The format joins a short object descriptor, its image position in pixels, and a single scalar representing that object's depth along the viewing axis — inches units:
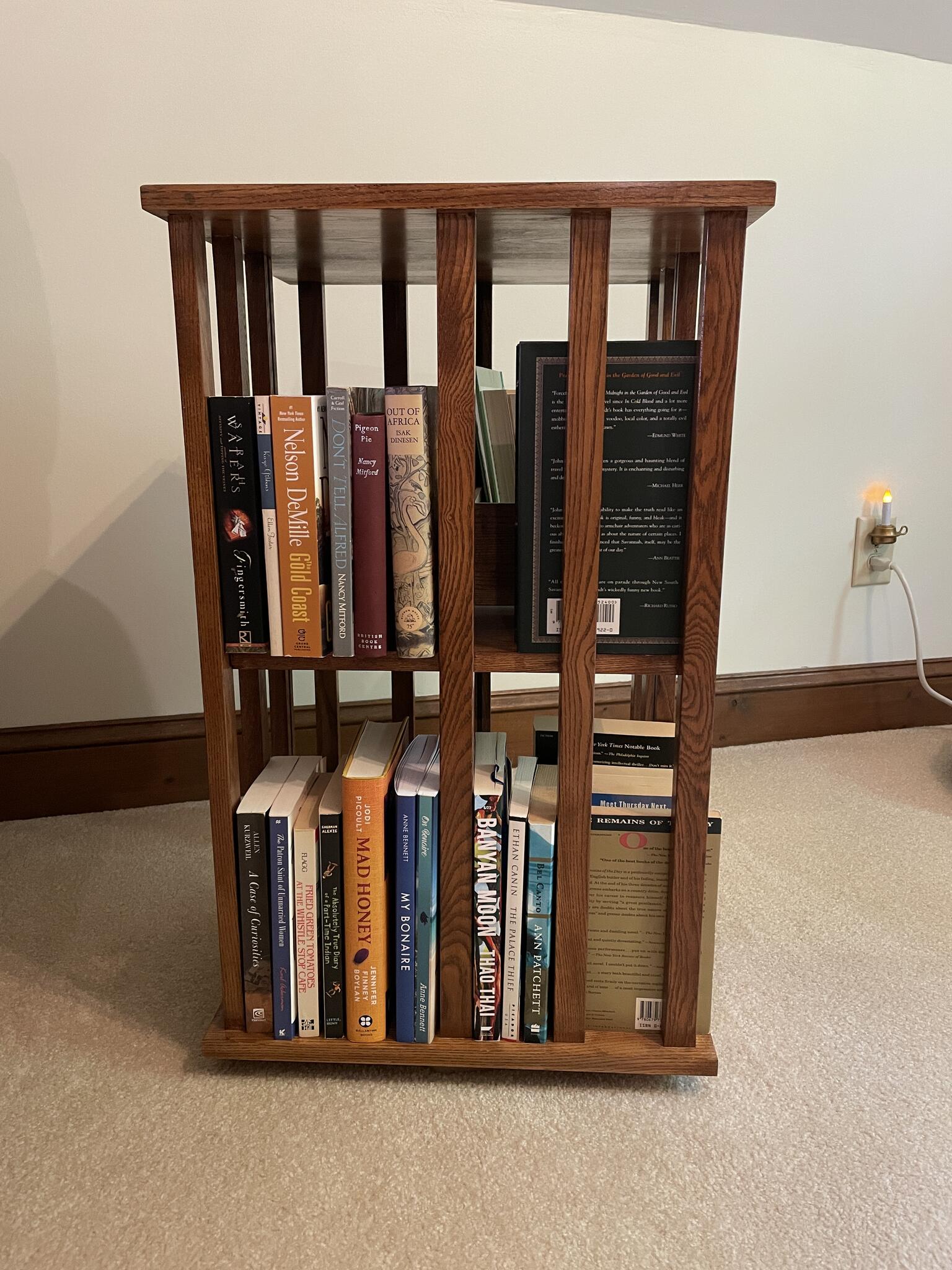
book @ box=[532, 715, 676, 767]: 44.4
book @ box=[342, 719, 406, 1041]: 37.6
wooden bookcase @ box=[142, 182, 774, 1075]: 33.7
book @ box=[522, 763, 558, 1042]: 38.3
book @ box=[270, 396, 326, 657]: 34.9
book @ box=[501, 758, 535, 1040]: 38.3
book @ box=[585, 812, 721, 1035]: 39.0
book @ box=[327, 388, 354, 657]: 35.0
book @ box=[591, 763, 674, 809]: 38.9
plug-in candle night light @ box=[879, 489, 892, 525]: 79.0
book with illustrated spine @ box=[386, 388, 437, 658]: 35.3
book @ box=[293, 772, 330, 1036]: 38.3
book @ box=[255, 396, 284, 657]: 35.2
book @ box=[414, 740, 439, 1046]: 38.0
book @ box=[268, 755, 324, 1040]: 38.1
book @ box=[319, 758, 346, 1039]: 38.0
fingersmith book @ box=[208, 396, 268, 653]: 35.5
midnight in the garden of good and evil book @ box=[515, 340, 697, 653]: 34.9
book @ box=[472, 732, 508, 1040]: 38.3
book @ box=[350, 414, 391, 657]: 35.5
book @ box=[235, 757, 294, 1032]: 38.3
